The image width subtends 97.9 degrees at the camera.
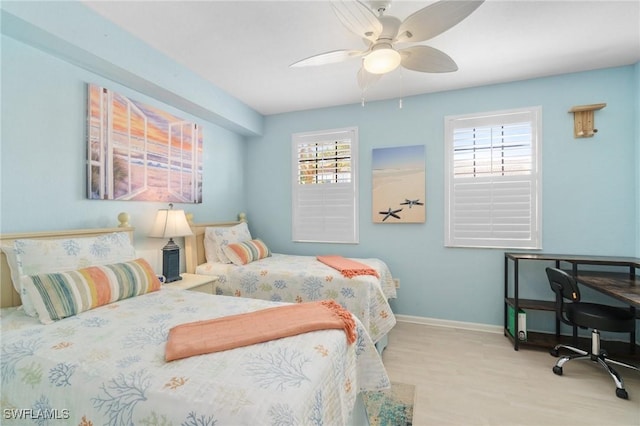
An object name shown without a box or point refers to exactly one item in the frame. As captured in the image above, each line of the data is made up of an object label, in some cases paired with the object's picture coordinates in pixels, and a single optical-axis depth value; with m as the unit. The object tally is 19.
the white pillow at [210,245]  3.03
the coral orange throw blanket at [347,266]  2.49
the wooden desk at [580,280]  2.01
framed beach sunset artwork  2.14
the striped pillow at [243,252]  2.93
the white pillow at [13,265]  1.55
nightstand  2.34
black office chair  1.96
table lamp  2.44
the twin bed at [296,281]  2.35
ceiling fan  1.39
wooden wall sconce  2.64
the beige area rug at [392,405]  1.72
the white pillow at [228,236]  3.01
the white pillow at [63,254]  1.54
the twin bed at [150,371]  0.85
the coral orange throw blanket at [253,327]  1.12
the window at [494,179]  2.85
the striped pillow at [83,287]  1.43
